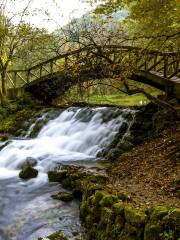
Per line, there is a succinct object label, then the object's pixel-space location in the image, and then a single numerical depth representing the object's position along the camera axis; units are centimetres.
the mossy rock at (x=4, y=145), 1839
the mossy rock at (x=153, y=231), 659
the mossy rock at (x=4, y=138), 2042
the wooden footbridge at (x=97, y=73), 1229
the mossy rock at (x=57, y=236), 888
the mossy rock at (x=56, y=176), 1285
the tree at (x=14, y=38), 2709
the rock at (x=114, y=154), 1454
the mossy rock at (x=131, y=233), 711
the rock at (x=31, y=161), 1512
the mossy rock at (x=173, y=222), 638
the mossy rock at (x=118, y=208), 786
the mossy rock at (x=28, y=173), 1380
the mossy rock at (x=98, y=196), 903
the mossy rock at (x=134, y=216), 713
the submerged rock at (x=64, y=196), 1116
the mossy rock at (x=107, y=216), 814
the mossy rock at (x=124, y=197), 859
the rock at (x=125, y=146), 1479
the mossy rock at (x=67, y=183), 1198
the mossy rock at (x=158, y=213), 675
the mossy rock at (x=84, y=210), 965
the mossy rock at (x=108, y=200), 860
